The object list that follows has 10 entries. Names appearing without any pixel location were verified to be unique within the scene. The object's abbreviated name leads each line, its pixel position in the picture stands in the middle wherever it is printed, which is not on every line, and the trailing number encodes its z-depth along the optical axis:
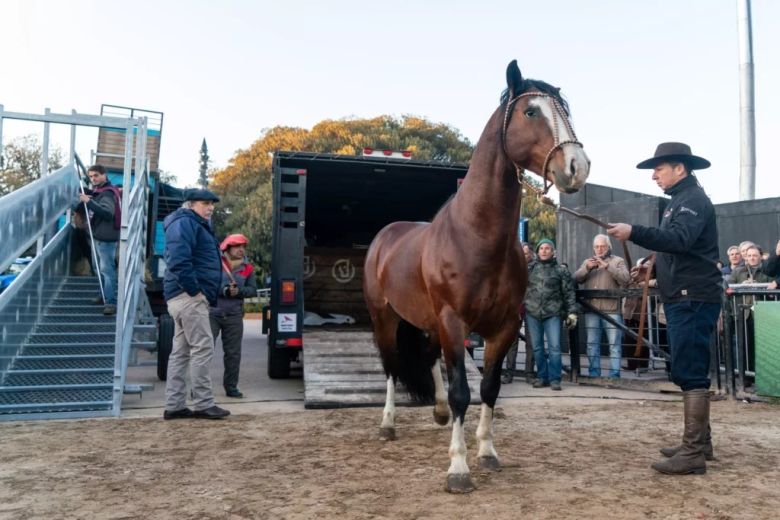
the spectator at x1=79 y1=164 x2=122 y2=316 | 6.68
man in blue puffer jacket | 5.29
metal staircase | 5.33
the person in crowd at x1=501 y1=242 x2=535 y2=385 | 7.70
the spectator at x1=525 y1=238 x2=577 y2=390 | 7.23
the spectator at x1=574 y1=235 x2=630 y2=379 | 7.41
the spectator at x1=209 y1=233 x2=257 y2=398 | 6.50
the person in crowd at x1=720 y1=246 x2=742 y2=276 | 7.70
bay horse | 3.30
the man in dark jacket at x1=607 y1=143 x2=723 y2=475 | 3.56
